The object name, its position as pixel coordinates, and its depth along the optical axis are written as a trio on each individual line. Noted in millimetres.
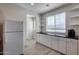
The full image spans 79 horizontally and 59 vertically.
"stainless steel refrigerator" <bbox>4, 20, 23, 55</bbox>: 1667
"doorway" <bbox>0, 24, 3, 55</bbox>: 1631
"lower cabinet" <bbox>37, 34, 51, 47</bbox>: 1831
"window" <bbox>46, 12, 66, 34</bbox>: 1796
